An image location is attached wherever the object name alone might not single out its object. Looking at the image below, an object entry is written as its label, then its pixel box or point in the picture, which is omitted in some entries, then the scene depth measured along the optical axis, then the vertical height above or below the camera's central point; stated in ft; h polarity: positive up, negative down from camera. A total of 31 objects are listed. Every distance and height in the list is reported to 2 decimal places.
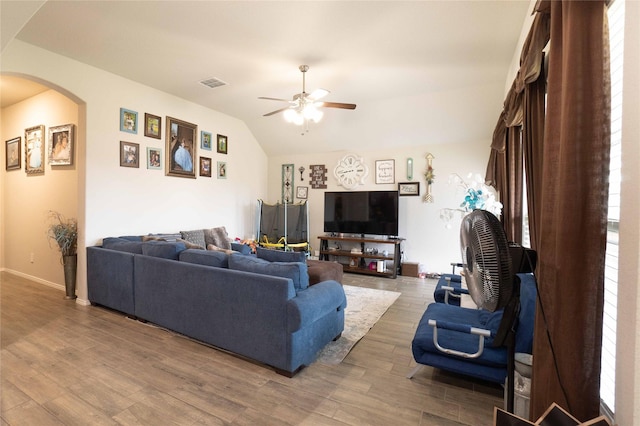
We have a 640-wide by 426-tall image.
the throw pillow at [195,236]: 16.11 -1.81
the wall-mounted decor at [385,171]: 19.94 +2.35
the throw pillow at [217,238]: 17.49 -2.02
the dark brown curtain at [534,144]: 6.34 +1.40
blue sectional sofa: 7.52 -2.81
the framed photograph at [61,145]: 13.91 +2.75
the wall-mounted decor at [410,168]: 19.35 +2.48
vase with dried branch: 13.19 -2.20
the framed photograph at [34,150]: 15.50 +2.78
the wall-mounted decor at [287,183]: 23.42 +1.71
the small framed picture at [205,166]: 18.19 +2.29
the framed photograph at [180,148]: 16.15 +3.13
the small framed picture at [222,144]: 19.29 +3.91
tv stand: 18.52 -3.20
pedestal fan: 4.15 -0.98
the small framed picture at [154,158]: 15.17 +2.32
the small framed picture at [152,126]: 14.98 +3.95
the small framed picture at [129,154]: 13.94 +2.33
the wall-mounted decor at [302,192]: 22.90 +0.99
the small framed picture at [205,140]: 18.12 +3.93
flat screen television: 19.01 -0.45
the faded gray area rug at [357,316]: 8.86 -4.39
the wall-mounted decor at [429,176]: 18.71 +1.92
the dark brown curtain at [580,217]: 3.82 -0.11
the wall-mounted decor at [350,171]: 20.89 +2.44
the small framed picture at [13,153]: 16.97 +2.81
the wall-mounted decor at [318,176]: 22.17 +2.19
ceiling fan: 12.00 +3.99
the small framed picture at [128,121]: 13.95 +3.91
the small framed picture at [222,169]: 19.42 +2.26
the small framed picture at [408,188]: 19.21 +1.15
